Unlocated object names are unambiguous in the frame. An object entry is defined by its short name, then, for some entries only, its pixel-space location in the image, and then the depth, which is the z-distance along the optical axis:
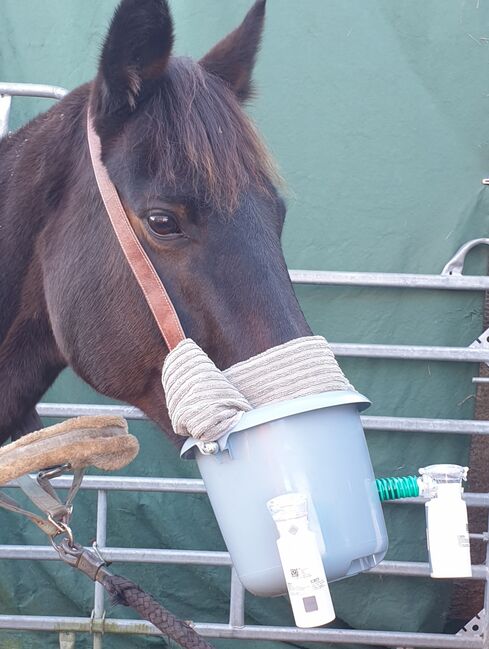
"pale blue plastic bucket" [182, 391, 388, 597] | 2.85
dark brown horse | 3.01
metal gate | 4.10
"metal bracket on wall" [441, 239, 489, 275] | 4.23
